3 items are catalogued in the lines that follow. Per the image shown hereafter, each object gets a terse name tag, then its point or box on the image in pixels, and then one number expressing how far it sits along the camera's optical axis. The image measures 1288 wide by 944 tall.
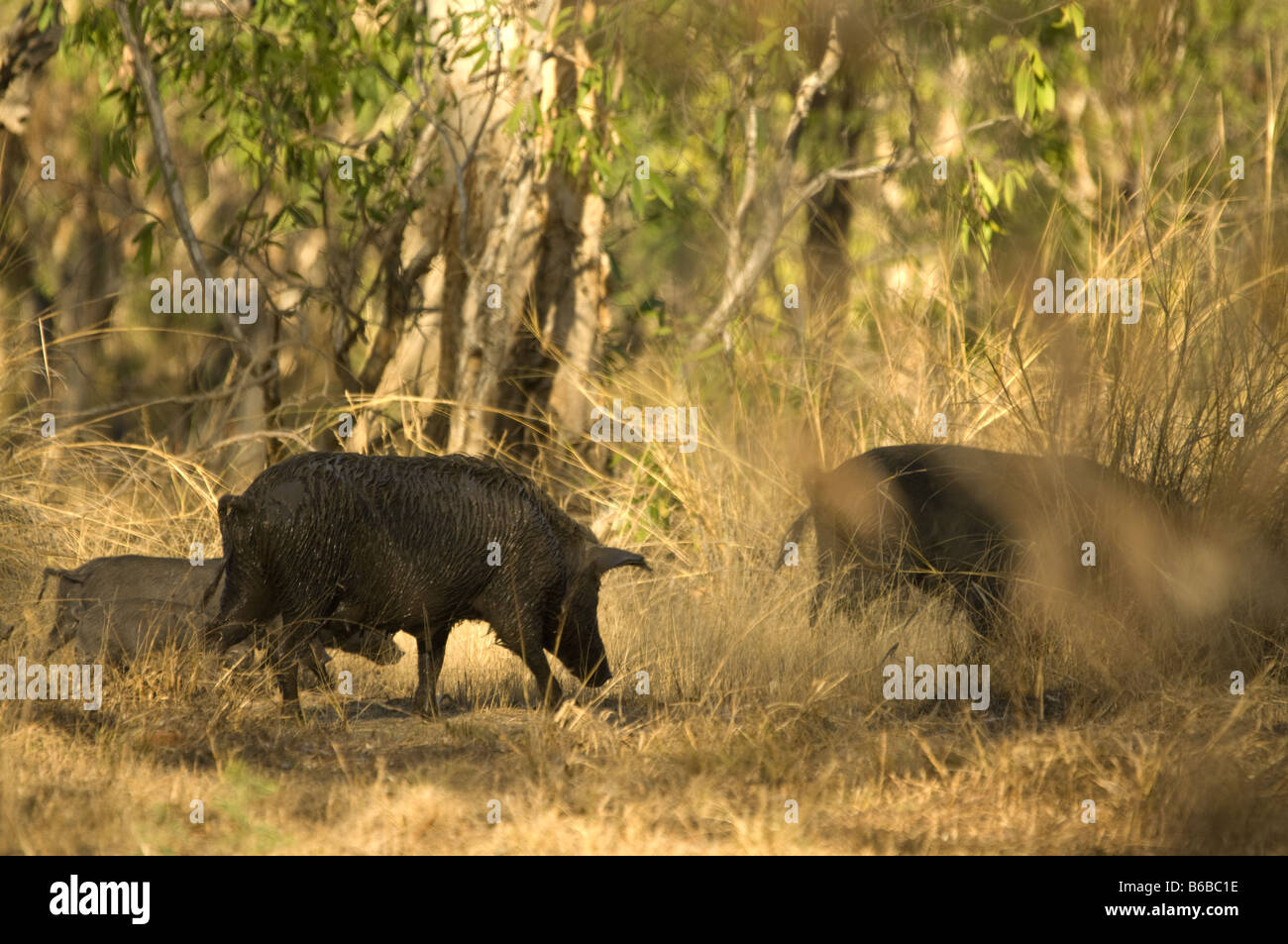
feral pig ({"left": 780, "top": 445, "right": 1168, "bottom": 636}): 12.70
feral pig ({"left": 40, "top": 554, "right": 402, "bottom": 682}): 11.94
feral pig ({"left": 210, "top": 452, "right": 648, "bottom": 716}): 10.73
